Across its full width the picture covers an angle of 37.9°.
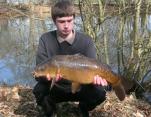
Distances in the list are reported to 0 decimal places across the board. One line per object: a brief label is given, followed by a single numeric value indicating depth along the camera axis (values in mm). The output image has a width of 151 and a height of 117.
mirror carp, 2417
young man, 2743
